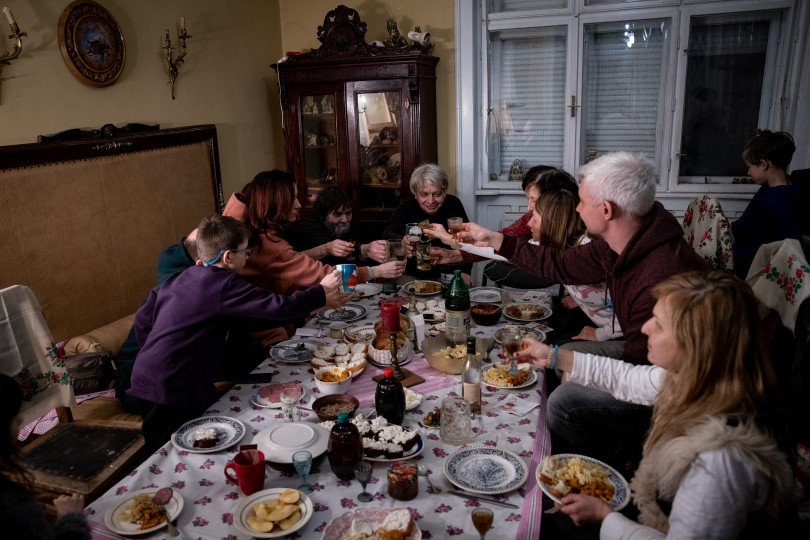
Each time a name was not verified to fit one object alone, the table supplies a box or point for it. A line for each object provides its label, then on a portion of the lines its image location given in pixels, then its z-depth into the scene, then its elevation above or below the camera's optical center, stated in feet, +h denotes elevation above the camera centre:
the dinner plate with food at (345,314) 9.57 -3.09
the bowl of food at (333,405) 6.33 -3.03
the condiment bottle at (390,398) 6.09 -2.82
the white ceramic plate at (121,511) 4.74 -3.12
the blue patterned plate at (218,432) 5.90 -3.11
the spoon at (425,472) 5.23 -3.14
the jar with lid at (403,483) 5.02 -3.03
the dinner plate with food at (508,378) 7.00 -3.09
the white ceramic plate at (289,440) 5.52 -2.97
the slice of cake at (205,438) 5.93 -3.08
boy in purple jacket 7.15 -2.41
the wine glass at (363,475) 5.08 -2.98
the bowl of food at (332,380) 6.83 -2.96
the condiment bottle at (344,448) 5.26 -2.85
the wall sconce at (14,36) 9.41 +1.53
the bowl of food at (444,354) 7.29 -2.91
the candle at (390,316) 7.77 -2.56
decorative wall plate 10.61 +1.58
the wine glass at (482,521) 4.49 -3.01
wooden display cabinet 14.94 +0.07
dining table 4.83 -3.19
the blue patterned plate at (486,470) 5.21 -3.19
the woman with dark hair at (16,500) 4.04 -2.51
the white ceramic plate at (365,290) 10.69 -3.09
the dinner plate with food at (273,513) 4.67 -3.10
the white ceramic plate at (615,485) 5.06 -3.26
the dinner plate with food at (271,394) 6.72 -3.07
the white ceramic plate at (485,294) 10.24 -3.08
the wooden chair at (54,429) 7.25 -4.01
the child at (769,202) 12.50 -2.06
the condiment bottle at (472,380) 6.46 -2.88
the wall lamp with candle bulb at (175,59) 12.96 +1.48
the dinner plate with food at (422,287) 10.69 -3.05
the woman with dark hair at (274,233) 9.80 -1.82
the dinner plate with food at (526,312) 9.18 -3.06
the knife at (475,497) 5.09 -3.22
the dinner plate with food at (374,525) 4.55 -3.13
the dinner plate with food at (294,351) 7.92 -3.07
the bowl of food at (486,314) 8.93 -2.95
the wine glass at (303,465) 5.20 -2.94
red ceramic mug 5.08 -2.90
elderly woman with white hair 13.17 -1.95
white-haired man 7.13 -1.84
